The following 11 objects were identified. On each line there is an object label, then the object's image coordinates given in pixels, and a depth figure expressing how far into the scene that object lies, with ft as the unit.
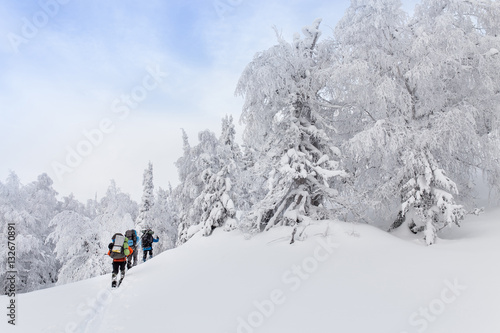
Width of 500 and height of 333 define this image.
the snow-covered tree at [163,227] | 104.94
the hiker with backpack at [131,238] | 36.50
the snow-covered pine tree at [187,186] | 74.74
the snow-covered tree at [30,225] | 80.07
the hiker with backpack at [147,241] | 51.03
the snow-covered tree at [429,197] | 30.55
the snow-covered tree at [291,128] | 36.91
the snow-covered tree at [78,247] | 70.23
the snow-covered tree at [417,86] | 33.65
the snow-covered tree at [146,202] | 99.25
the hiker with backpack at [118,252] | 31.27
